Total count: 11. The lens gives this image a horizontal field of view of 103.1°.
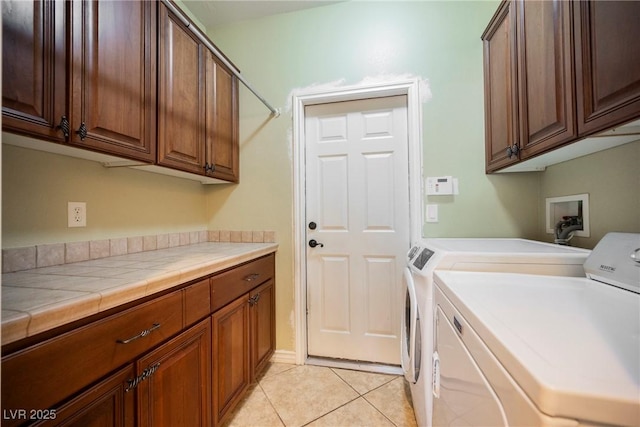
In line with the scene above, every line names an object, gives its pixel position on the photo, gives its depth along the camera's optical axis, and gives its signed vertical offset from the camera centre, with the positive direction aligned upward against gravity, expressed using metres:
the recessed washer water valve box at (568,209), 1.28 +0.02
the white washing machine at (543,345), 0.38 -0.25
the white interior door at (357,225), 1.87 -0.07
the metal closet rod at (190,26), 1.20 +0.95
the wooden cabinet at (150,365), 0.63 -0.49
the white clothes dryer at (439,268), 1.03 -0.23
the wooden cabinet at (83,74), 0.81 +0.55
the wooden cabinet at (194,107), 1.35 +0.69
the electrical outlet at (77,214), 1.18 +0.02
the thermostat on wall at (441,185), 1.74 +0.20
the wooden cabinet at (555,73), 0.77 +0.55
